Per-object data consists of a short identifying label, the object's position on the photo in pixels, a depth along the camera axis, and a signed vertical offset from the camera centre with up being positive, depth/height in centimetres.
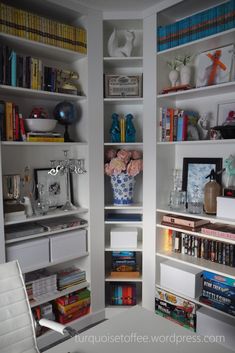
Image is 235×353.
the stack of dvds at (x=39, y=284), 221 -101
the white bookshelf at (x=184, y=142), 207 +10
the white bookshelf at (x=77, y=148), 220 +7
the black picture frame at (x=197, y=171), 227 -13
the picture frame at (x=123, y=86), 246 +60
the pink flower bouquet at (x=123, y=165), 243 -8
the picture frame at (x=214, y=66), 200 +65
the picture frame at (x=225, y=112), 213 +33
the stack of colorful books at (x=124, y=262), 263 -98
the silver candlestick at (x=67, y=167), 242 -9
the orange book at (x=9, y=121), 200 +25
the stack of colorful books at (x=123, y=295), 263 -128
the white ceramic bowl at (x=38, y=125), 213 +24
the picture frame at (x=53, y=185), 238 -25
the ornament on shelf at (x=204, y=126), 227 +23
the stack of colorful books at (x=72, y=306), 237 -127
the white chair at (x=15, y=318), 133 -77
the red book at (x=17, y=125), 206 +22
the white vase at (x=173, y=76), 234 +65
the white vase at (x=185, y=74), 226 +65
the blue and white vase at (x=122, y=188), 250 -28
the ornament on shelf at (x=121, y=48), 244 +94
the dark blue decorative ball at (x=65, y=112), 231 +36
